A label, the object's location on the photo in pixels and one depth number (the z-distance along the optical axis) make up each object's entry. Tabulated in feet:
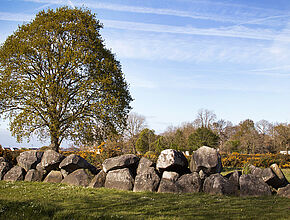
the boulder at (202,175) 41.63
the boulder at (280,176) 40.47
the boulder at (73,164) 47.46
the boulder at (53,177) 49.57
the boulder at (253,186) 38.40
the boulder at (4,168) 52.91
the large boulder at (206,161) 41.81
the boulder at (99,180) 44.07
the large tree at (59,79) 61.67
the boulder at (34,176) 50.42
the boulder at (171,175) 41.68
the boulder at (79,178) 45.58
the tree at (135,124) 187.50
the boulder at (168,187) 40.01
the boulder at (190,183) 39.83
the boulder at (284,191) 37.79
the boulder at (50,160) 49.88
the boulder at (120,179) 42.66
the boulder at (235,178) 40.37
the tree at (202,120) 217.15
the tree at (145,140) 159.22
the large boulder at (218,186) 38.52
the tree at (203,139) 122.01
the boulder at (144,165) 44.06
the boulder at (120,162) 44.34
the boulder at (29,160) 52.54
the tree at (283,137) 163.53
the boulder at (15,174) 51.29
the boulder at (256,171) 41.18
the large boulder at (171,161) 41.50
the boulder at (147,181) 41.03
